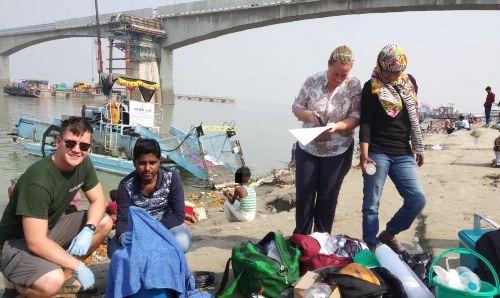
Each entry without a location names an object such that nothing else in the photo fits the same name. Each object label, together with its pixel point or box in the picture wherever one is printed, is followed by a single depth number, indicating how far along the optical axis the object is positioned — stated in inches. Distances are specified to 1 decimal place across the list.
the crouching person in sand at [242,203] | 236.5
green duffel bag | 111.8
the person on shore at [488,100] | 737.5
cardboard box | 95.6
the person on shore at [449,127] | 885.2
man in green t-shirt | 107.7
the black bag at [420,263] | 113.7
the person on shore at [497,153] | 334.1
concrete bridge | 1118.4
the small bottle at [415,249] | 146.0
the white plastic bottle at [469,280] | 86.4
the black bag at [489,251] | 97.4
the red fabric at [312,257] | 116.6
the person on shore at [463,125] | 877.7
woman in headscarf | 132.0
